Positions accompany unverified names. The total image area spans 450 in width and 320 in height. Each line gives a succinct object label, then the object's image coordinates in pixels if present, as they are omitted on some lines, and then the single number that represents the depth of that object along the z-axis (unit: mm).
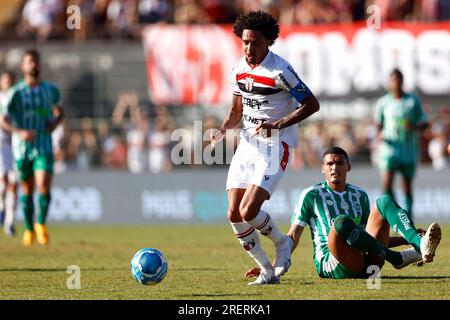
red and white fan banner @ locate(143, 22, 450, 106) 24984
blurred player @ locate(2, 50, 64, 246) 16828
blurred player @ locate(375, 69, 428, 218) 18641
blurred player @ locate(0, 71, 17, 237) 19453
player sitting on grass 10031
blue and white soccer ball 10195
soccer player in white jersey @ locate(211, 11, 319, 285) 10188
